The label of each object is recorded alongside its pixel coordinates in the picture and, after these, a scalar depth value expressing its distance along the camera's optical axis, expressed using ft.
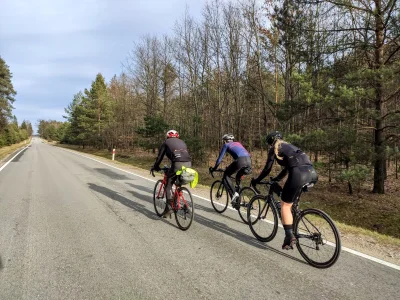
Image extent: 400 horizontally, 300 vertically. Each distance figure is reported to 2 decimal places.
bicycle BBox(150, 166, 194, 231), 18.65
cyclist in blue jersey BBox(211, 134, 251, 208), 21.34
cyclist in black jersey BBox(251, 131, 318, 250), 14.11
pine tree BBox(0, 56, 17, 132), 147.18
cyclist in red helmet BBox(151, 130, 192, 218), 19.69
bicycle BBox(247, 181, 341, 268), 13.25
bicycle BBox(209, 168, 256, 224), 20.98
